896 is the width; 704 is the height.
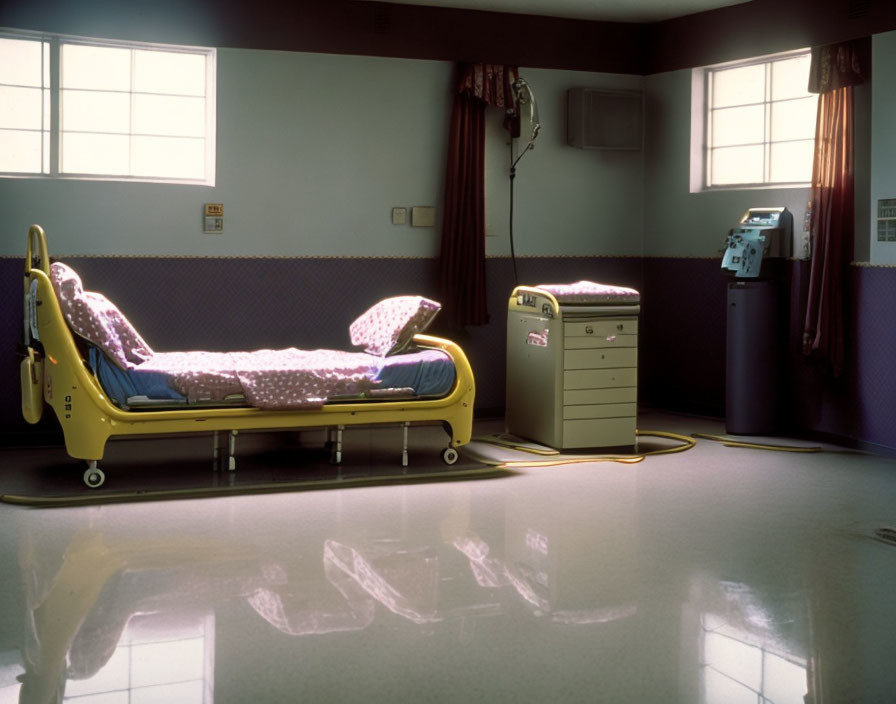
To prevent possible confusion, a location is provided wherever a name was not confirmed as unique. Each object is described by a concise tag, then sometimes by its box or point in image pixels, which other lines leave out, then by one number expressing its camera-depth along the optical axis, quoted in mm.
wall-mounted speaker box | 7797
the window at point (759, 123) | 7270
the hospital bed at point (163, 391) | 5312
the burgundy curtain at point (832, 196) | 6570
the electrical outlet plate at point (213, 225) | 6879
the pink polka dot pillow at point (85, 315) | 5309
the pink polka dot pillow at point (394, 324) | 6199
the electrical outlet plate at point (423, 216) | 7422
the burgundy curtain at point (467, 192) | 7406
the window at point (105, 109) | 6547
